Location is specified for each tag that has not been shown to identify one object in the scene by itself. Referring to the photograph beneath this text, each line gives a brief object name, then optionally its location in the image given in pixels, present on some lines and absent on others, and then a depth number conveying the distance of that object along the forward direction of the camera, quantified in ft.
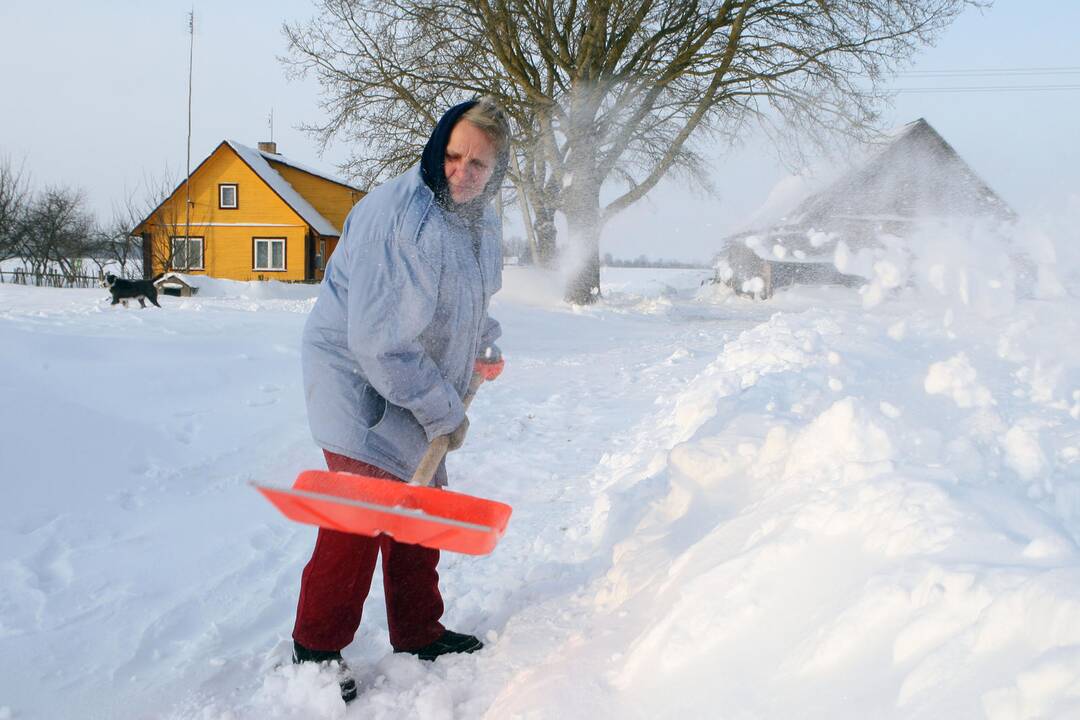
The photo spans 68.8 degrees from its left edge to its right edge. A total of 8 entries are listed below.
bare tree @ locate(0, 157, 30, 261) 105.60
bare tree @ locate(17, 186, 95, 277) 124.06
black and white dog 47.29
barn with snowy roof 63.00
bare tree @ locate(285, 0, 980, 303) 58.03
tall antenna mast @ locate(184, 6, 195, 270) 91.10
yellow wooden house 93.81
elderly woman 6.88
